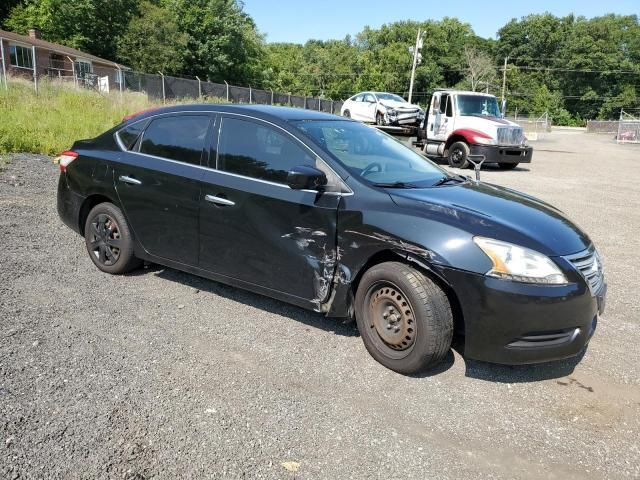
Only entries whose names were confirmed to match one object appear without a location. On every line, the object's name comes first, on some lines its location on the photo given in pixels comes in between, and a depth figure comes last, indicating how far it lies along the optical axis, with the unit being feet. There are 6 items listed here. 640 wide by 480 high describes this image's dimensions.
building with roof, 119.75
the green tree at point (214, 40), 184.03
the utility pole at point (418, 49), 129.58
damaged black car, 10.56
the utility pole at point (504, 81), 280.43
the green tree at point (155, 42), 168.14
